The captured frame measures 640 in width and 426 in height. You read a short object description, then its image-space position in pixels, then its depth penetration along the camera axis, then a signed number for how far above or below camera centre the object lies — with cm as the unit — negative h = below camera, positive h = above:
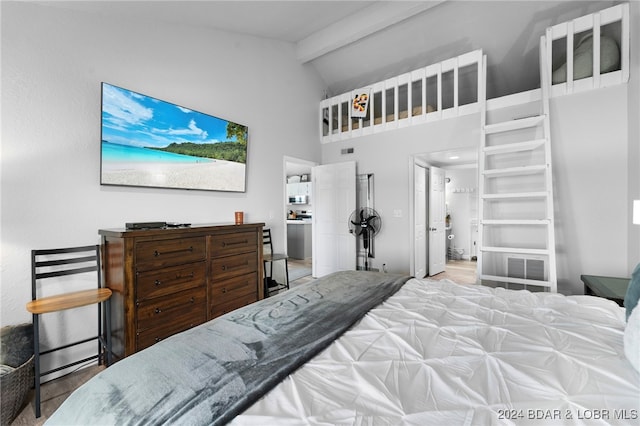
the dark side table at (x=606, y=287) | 192 -60
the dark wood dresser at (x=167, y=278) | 184 -52
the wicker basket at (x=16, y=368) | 144 -92
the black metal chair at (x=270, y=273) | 341 -86
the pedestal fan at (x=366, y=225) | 398 -20
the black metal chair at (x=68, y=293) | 160 -55
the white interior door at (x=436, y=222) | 455 -19
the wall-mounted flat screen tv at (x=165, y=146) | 211 +62
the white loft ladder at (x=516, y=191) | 258 +22
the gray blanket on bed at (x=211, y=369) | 70 -50
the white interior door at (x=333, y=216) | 417 -7
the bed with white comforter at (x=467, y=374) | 69 -51
